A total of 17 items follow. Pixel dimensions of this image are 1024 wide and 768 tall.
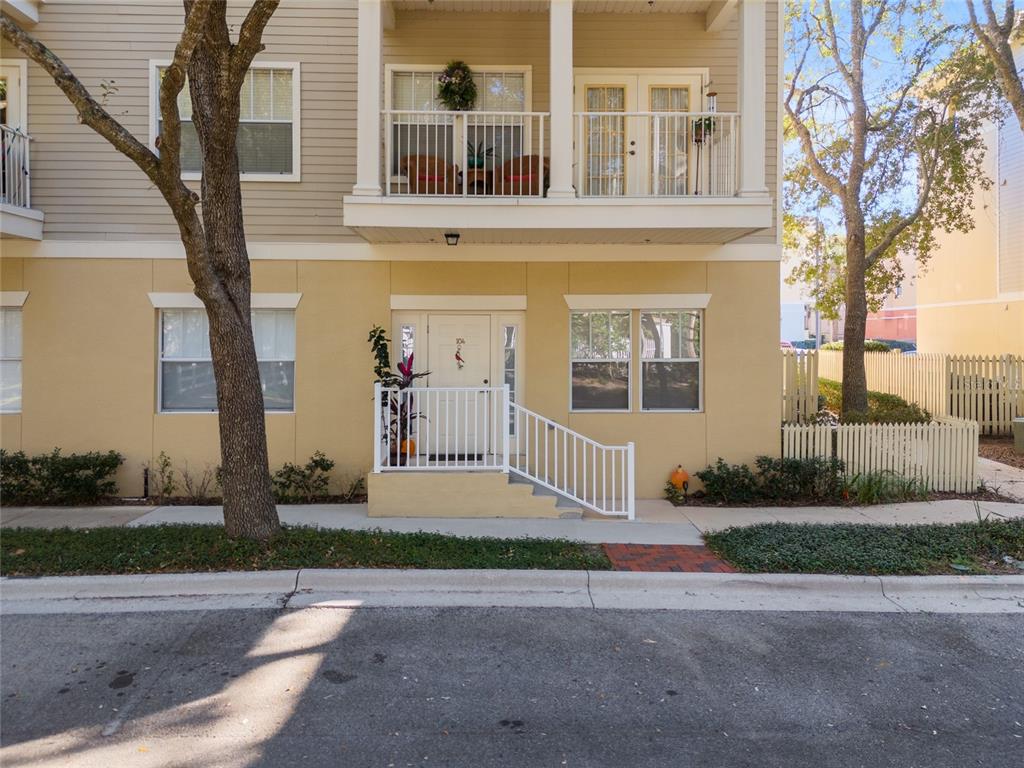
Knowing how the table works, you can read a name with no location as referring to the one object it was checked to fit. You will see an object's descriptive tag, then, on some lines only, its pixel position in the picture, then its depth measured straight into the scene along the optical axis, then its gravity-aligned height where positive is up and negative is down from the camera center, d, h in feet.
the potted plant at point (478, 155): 30.42 +10.22
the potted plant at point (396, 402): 29.25 -0.44
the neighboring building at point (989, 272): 59.62 +11.00
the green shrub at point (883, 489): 30.89 -4.19
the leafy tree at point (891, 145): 44.19 +16.35
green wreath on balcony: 31.49 +13.29
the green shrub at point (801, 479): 31.42 -3.77
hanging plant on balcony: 30.66 +11.28
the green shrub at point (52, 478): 30.12 -3.70
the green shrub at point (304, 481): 31.17 -3.93
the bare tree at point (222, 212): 19.74 +5.33
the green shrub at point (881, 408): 38.04 -0.99
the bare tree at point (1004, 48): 39.45 +19.02
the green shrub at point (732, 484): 31.32 -4.00
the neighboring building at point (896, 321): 158.92 +17.68
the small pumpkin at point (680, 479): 31.91 -3.85
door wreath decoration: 32.70 +2.03
